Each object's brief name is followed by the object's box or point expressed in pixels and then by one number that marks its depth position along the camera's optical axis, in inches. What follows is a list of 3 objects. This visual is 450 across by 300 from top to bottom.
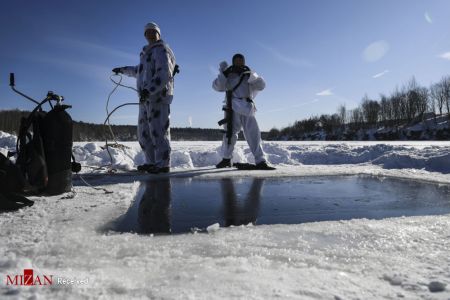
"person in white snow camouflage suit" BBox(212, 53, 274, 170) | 221.1
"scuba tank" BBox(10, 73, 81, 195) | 113.5
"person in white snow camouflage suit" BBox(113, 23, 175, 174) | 194.2
